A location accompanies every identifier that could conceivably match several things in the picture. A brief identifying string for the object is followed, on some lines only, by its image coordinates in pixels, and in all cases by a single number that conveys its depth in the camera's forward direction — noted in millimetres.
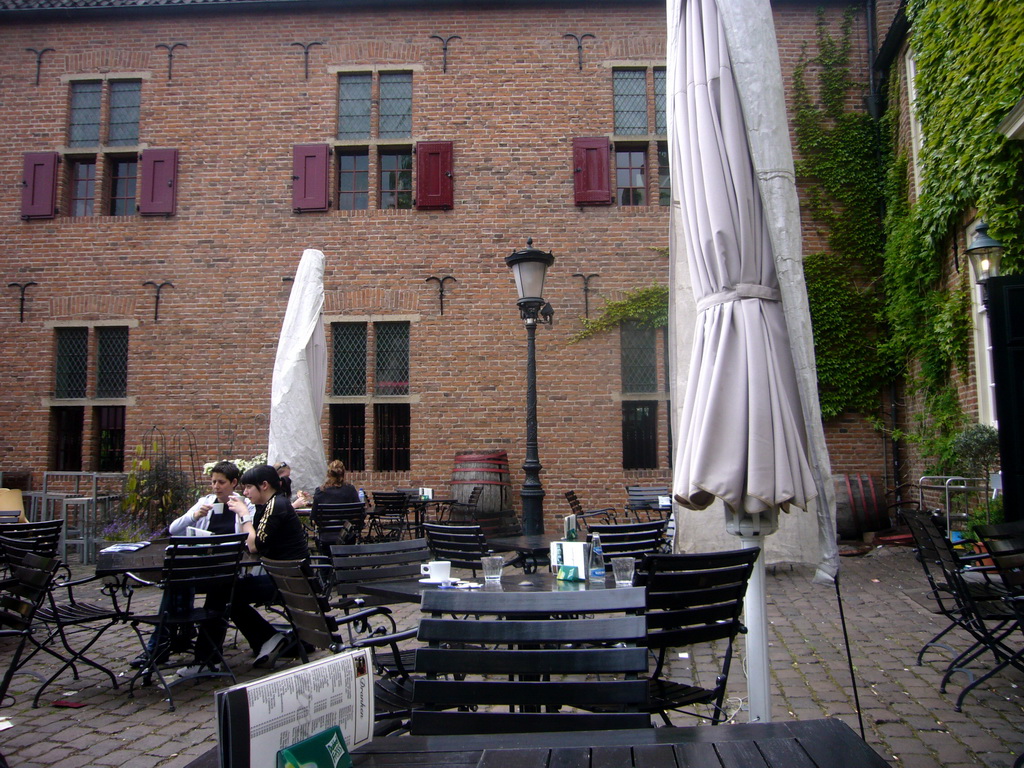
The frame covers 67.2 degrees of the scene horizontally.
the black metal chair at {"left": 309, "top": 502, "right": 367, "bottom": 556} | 7555
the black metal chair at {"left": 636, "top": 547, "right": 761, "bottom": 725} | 2850
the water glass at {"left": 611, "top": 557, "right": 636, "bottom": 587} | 3465
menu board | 1149
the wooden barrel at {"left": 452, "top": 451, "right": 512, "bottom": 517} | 10148
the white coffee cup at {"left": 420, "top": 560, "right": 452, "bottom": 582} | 3996
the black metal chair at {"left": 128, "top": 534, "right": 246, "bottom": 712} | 4371
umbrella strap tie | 2876
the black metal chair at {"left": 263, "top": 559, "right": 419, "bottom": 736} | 2928
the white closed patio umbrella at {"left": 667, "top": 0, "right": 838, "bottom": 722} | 2713
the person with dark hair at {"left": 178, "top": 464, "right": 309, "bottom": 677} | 4852
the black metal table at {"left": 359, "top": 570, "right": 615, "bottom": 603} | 3671
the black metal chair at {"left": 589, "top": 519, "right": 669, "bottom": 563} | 4793
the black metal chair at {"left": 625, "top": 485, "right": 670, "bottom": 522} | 8990
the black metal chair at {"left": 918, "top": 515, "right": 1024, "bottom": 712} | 3849
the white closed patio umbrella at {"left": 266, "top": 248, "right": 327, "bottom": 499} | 7648
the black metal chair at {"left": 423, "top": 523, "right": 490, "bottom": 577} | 5285
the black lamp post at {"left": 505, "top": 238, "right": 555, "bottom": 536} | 7465
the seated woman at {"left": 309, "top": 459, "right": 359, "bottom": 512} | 8336
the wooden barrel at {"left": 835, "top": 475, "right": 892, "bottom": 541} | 9586
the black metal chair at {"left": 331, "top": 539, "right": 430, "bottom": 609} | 4242
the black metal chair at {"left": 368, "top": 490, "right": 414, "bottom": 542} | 9422
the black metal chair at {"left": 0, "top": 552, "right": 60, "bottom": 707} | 3671
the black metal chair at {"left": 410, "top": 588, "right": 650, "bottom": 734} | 1953
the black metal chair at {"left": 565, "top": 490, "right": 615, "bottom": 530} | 8722
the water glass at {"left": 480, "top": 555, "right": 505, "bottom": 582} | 3689
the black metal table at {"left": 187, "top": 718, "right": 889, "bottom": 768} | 1487
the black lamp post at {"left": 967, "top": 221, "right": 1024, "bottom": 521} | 5946
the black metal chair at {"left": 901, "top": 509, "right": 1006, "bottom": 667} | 4230
